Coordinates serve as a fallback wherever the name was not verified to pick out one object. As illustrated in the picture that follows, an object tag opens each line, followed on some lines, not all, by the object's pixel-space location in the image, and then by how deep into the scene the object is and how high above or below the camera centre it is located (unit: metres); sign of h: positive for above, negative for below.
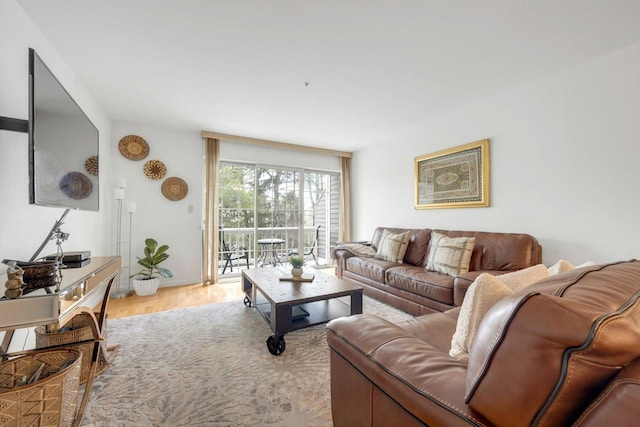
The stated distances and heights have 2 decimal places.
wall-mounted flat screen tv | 1.32 +0.43
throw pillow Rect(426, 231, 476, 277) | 2.71 -0.41
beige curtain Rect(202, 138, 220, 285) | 4.00 +0.02
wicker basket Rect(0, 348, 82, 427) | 0.99 -0.72
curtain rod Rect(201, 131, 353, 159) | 4.04 +1.25
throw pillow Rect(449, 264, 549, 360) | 0.92 -0.32
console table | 0.90 -0.34
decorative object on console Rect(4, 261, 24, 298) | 0.96 -0.25
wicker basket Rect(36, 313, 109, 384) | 1.60 -0.76
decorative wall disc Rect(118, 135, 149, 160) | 3.62 +0.98
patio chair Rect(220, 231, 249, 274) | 4.56 -0.66
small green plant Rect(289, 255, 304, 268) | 2.65 -0.45
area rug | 1.40 -1.04
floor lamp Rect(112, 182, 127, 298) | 3.42 -0.07
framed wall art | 3.08 +0.51
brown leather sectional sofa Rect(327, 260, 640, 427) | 0.50 -0.31
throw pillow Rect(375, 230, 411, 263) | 3.43 -0.40
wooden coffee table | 1.98 -0.68
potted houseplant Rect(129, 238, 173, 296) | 3.43 -0.72
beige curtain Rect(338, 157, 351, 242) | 5.27 +0.30
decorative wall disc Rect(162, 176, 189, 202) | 3.85 +0.43
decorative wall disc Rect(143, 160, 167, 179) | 3.76 +0.69
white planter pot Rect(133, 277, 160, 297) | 3.41 -0.90
